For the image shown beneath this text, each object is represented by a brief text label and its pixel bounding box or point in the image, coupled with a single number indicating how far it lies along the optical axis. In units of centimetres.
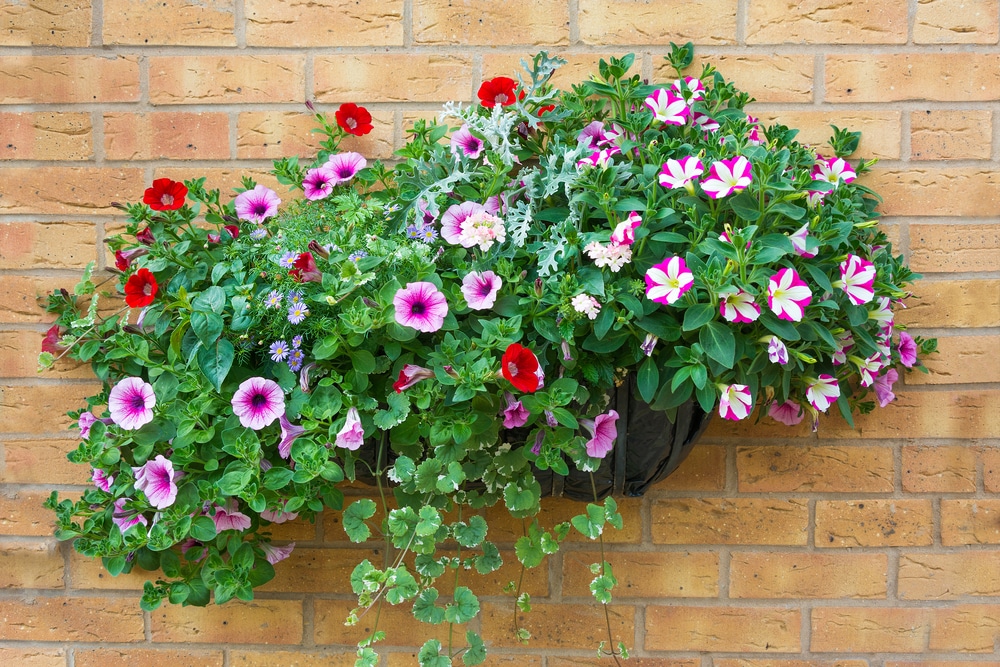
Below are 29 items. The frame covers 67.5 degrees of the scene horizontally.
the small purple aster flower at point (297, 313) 89
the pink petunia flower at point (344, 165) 112
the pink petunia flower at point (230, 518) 99
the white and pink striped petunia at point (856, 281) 91
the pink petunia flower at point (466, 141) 106
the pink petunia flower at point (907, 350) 112
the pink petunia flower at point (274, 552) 109
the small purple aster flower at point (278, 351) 91
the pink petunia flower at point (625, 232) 86
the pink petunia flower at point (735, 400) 88
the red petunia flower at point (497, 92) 105
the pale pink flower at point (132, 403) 93
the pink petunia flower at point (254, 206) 110
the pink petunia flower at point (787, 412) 110
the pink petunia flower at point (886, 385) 112
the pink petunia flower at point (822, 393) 98
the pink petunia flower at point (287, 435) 91
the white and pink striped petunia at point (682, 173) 89
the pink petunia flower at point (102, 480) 102
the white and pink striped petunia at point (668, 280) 84
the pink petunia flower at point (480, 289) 89
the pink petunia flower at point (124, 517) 98
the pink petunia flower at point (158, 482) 94
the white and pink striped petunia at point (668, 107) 102
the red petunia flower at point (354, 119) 112
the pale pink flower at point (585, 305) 86
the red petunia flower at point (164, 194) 103
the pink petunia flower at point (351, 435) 89
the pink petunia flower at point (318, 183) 111
